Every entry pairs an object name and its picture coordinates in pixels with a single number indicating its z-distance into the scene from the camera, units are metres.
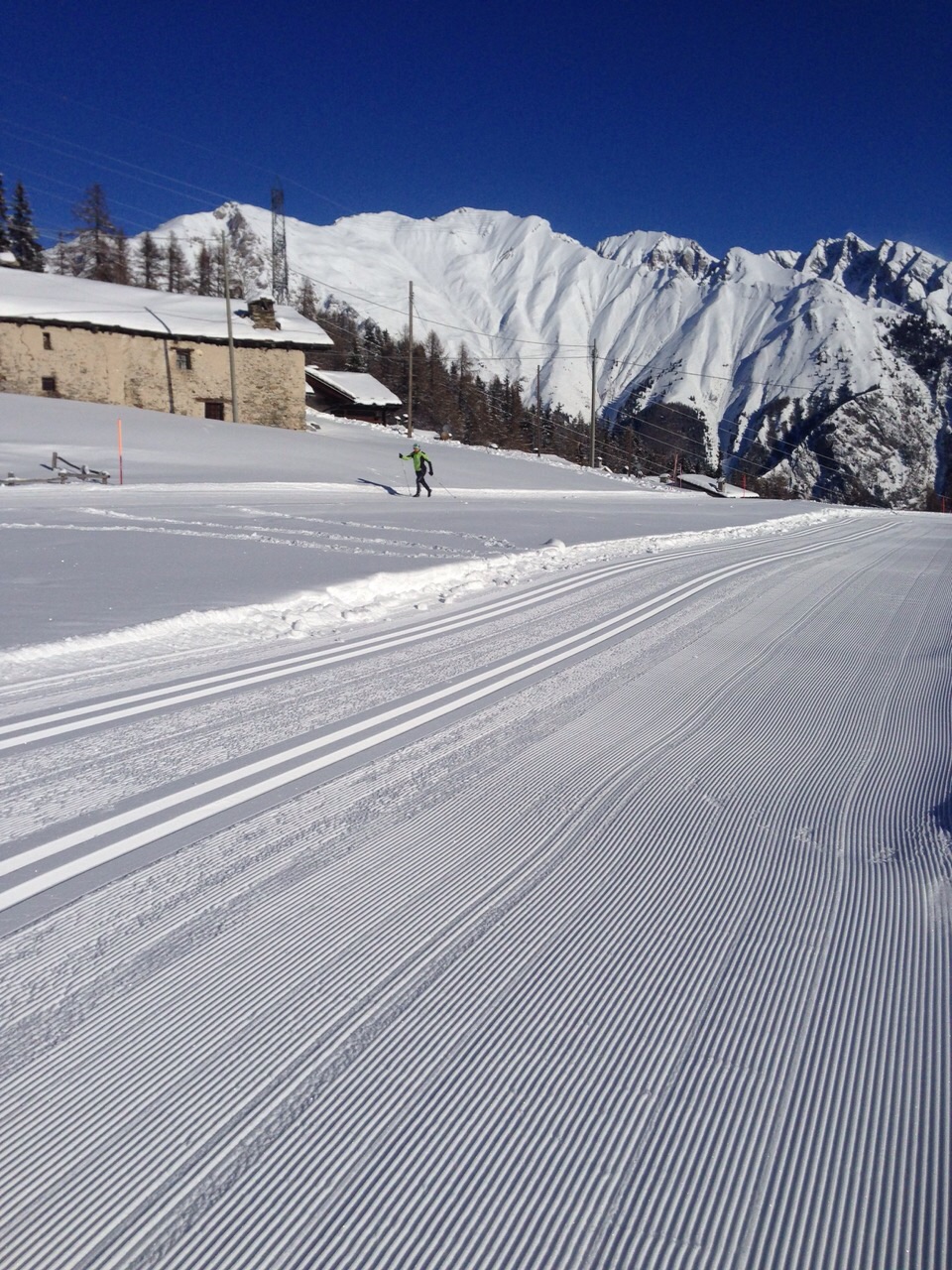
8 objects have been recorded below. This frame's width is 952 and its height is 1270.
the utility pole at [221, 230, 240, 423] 36.88
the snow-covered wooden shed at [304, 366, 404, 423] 53.78
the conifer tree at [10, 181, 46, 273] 79.75
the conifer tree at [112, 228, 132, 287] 76.62
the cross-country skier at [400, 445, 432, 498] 25.41
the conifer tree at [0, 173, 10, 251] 74.32
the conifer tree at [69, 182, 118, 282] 76.00
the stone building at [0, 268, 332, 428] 36.84
